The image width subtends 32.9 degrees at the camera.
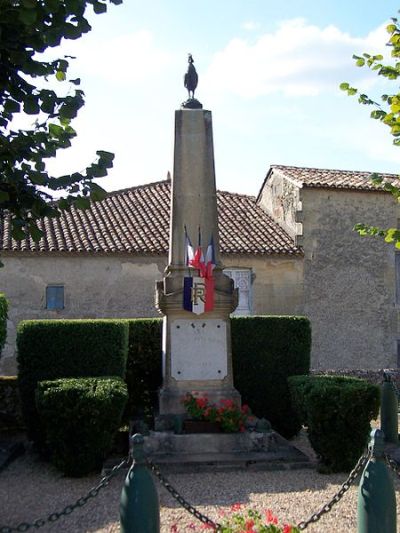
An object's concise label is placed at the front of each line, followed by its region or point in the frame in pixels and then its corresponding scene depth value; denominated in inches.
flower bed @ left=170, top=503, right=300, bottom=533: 156.9
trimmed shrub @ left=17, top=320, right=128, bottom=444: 353.1
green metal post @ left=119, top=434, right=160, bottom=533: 157.3
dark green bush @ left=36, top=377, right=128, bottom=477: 290.7
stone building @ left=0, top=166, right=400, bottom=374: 685.9
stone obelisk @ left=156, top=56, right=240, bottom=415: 345.1
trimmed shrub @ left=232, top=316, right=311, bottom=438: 399.5
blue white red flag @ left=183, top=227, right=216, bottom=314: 343.6
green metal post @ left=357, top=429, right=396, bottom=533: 161.5
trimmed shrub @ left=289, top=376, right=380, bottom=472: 297.4
